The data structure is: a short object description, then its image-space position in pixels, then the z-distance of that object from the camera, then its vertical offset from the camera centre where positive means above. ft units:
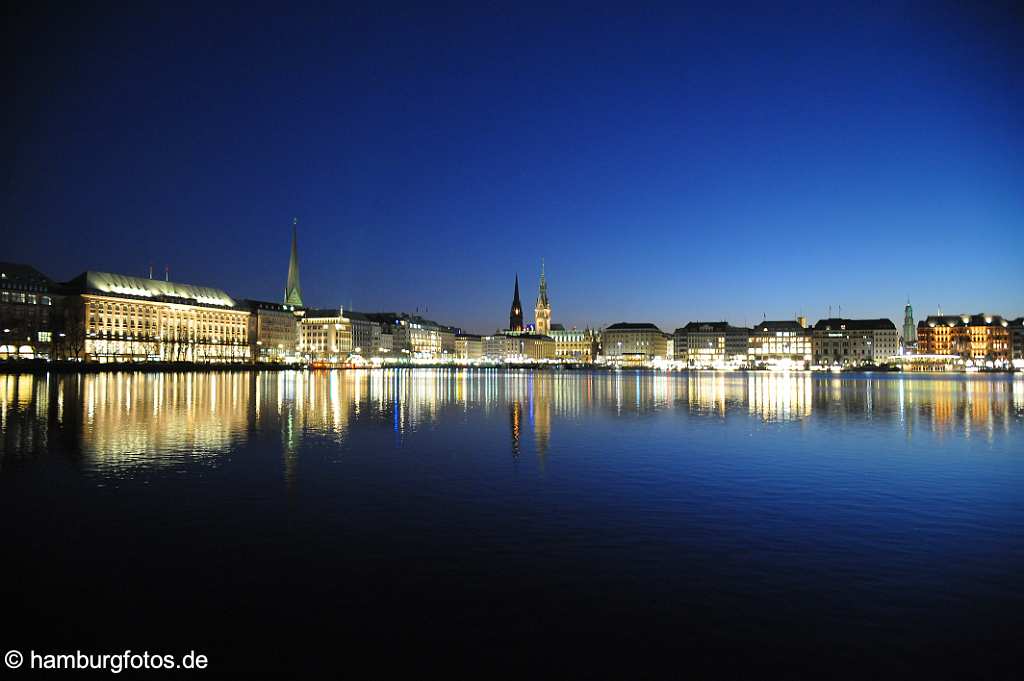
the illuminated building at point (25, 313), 379.76 +27.57
